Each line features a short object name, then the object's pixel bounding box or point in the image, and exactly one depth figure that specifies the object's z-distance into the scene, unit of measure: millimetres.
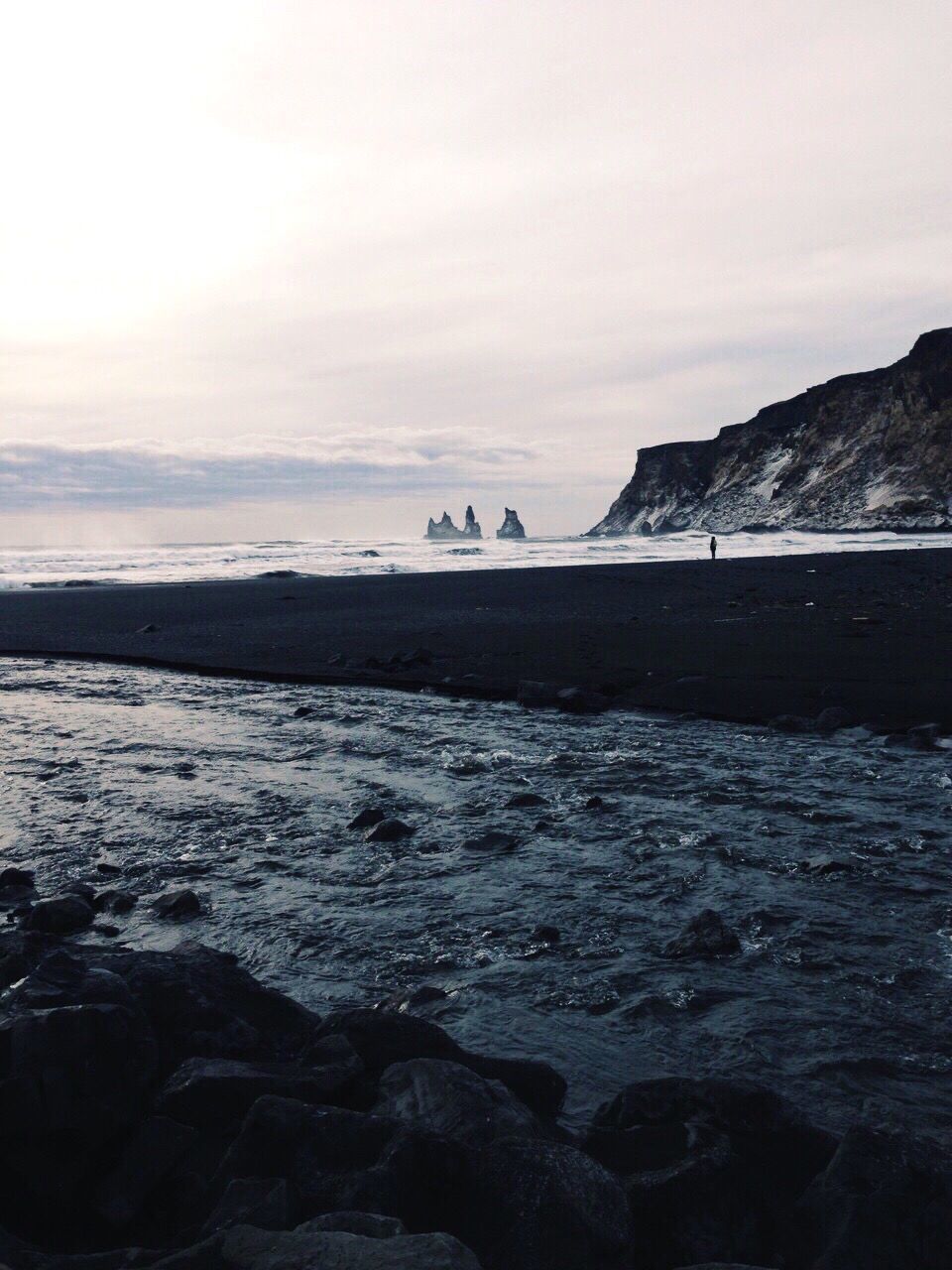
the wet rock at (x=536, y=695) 12008
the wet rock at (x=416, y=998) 4512
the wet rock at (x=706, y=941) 4953
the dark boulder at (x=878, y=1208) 2654
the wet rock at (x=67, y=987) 3904
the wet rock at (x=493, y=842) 6695
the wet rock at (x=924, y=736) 9078
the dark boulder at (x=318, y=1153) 2854
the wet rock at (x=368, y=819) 7254
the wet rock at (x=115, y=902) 5770
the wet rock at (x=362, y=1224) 2516
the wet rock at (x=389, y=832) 6883
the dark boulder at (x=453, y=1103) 3135
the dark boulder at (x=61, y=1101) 3141
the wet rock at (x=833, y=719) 10055
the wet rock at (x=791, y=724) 10148
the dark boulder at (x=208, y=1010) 3863
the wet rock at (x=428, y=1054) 3662
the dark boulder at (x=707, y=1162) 2848
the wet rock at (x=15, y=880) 6098
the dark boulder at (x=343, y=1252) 2328
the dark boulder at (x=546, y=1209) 2635
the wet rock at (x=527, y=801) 7695
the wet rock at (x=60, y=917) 5445
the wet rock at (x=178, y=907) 5660
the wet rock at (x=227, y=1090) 3373
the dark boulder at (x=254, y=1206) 2736
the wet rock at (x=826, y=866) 5906
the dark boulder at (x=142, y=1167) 3076
